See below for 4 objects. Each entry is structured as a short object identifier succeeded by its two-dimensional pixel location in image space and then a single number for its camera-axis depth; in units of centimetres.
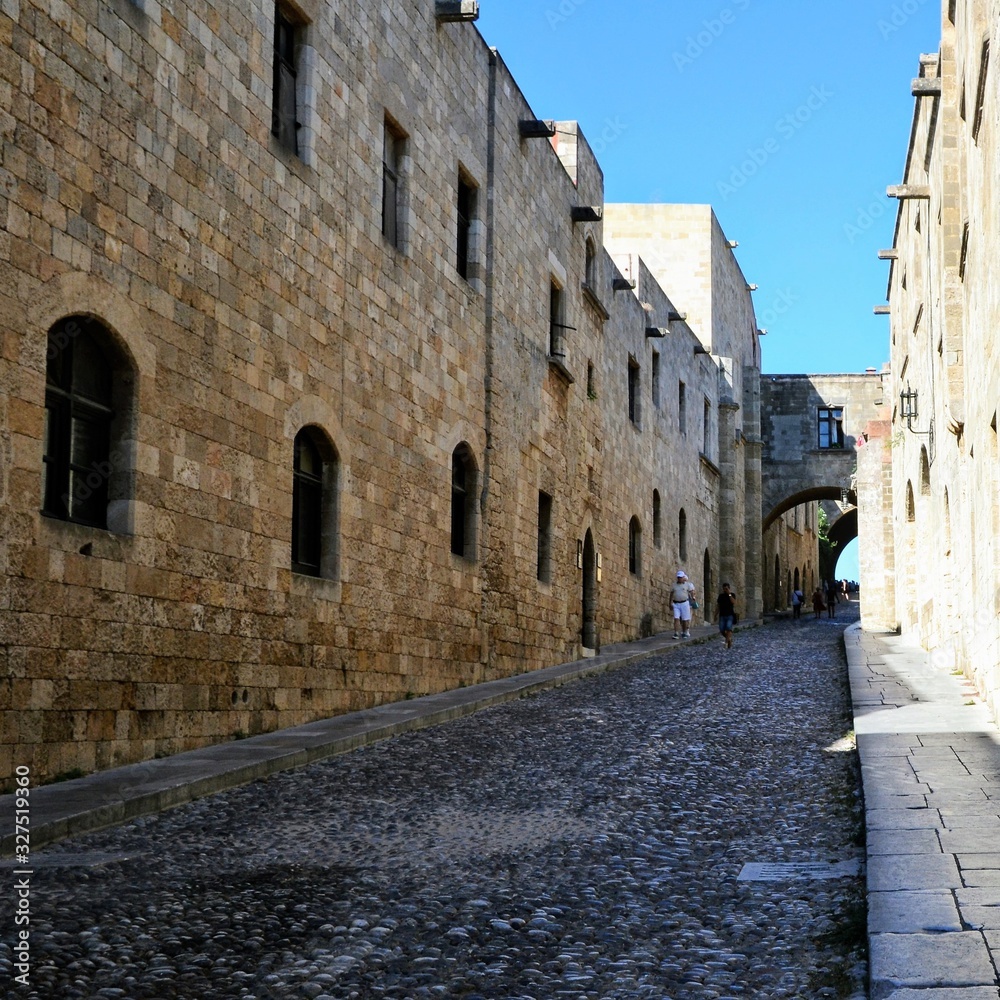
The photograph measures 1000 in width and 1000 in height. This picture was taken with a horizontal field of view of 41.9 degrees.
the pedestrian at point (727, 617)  2194
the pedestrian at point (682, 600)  2430
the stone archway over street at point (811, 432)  3972
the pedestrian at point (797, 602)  4159
